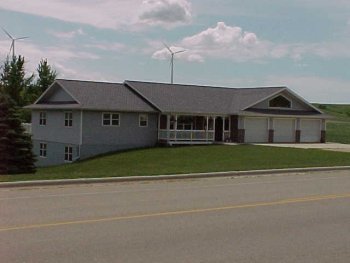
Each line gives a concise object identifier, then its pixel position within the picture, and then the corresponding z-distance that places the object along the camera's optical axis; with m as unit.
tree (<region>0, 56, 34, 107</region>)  70.25
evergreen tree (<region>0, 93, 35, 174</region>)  31.50
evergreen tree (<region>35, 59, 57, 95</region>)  81.88
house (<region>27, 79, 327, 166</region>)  44.03
